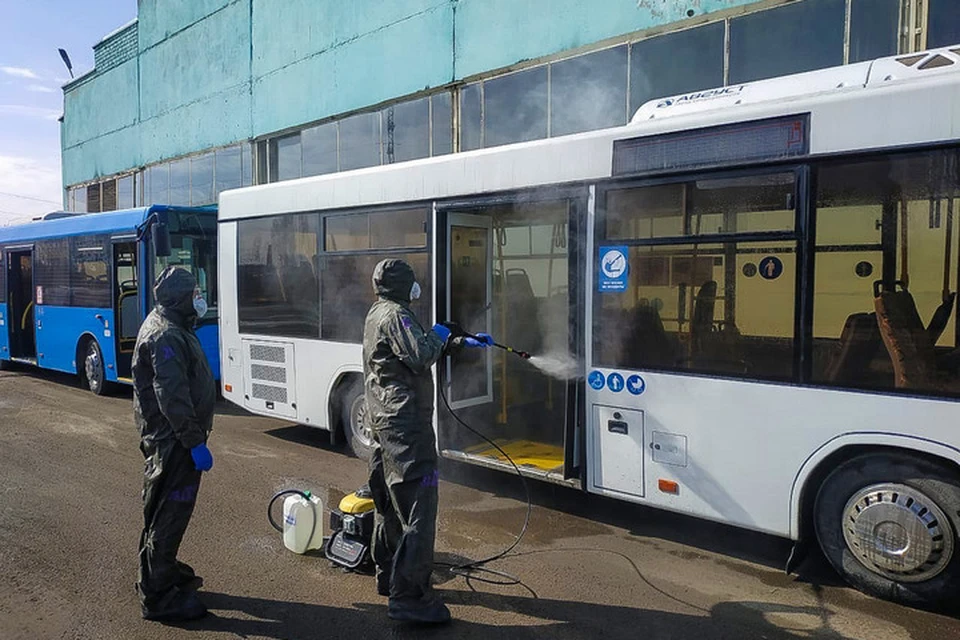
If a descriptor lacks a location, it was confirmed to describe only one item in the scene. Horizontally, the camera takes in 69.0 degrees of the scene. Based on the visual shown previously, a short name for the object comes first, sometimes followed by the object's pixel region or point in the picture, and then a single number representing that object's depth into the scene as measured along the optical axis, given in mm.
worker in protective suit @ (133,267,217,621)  3822
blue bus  10633
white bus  3893
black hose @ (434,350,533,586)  4488
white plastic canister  4859
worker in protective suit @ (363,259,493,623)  3811
